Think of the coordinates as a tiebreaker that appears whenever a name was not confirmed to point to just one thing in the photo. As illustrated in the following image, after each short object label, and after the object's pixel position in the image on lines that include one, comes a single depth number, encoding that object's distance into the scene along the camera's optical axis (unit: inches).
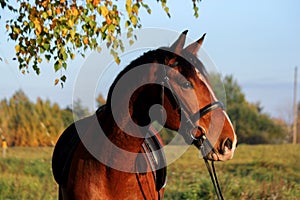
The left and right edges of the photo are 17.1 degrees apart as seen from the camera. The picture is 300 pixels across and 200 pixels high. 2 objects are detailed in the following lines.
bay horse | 280.4
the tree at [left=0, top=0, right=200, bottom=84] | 387.7
